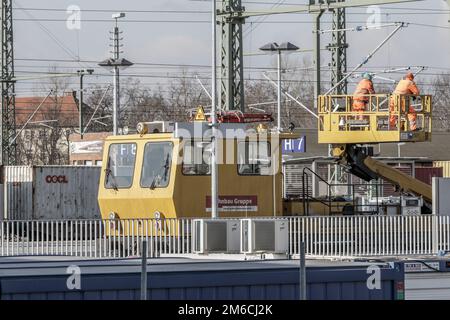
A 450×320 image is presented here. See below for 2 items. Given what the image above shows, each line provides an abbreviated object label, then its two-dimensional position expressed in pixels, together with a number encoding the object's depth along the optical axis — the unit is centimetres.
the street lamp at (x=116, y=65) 4081
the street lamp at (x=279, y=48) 3931
